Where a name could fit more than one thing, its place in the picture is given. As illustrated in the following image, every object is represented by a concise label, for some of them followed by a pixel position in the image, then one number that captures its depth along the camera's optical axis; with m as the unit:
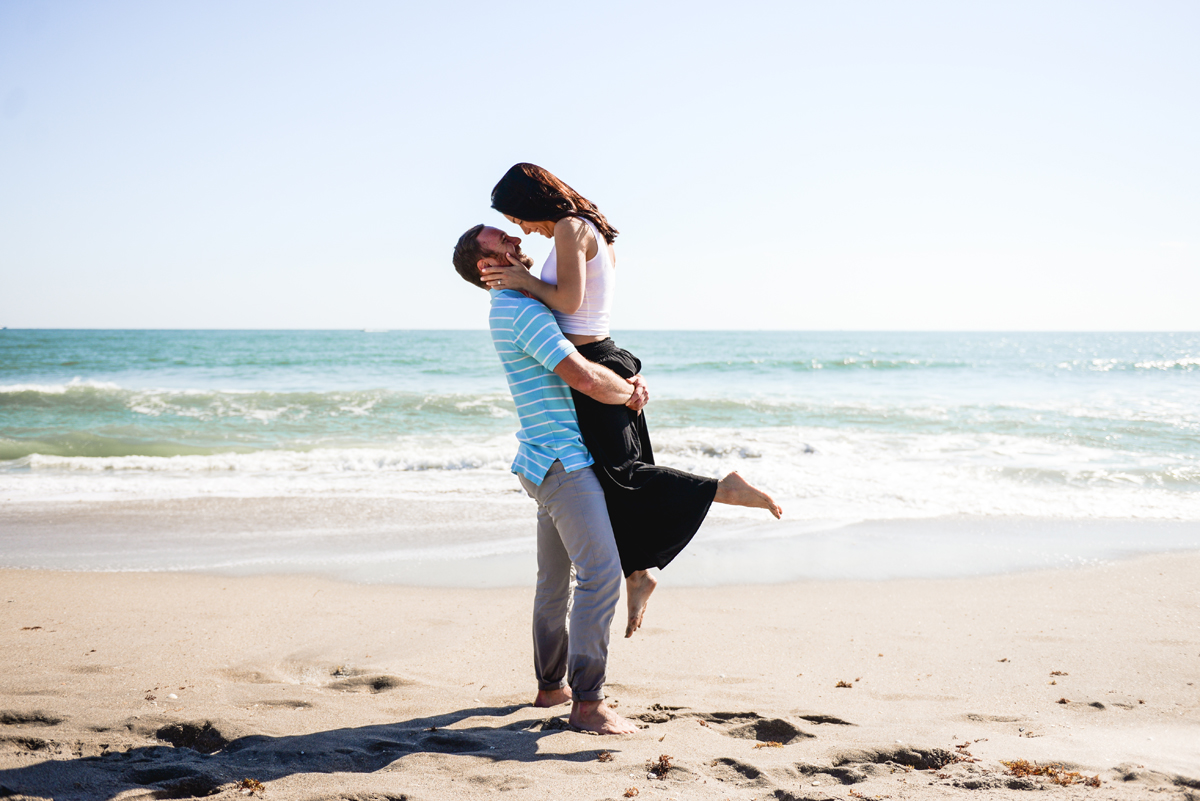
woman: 2.51
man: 2.48
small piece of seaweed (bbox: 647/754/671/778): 2.34
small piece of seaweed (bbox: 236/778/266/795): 2.18
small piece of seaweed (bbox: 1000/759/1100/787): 2.27
